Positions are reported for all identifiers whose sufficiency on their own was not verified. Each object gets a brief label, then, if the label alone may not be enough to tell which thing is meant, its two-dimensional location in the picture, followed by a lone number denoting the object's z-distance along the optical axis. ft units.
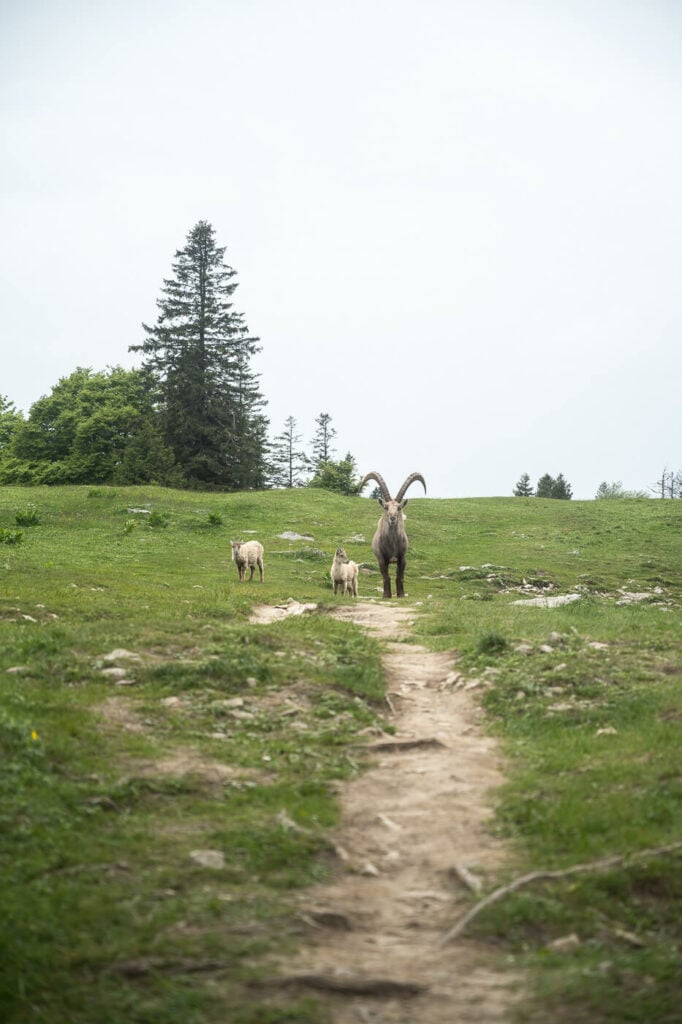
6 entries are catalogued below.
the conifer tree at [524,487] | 347.81
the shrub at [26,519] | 123.95
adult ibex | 90.74
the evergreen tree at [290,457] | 421.59
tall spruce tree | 252.62
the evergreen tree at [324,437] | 421.18
